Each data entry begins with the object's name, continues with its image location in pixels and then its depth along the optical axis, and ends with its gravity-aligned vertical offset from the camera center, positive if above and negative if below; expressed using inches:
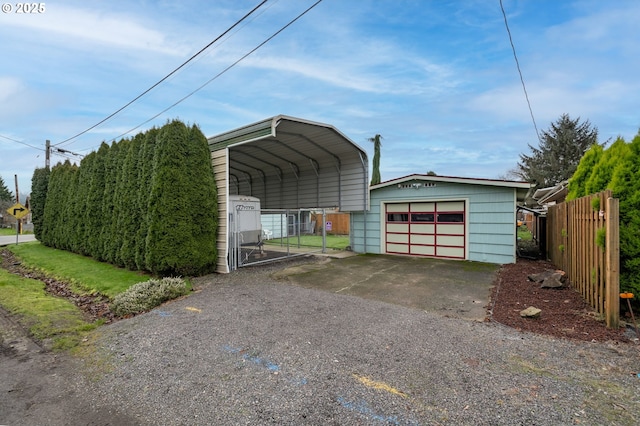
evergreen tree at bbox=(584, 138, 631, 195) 192.7 +31.5
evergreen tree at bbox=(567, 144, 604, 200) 264.7 +38.5
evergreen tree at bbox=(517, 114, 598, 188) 1010.1 +217.2
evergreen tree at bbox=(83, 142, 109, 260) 424.2 +17.9
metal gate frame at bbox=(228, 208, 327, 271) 353.7 -57.3
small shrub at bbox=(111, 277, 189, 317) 216.1 -60.3
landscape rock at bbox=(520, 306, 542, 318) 177.1 -57.2
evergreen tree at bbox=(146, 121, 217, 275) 295.9 +8.8
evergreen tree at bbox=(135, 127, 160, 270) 318.1 +25.1
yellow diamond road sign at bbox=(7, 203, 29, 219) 641.0 +8.7
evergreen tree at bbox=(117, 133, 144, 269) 339.3 +12.2
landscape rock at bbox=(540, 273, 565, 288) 242.7 -54.3
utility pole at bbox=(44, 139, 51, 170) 751.7 +157.0
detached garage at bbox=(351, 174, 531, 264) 386.0 -6.4
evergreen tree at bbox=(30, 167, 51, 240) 642.8 +41.9
